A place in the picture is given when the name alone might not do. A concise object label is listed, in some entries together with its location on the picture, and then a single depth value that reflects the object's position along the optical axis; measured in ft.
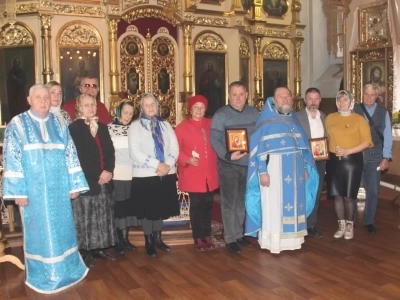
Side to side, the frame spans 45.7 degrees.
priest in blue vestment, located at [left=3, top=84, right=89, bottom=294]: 11.96
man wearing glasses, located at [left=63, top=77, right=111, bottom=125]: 16.98
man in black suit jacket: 16.21
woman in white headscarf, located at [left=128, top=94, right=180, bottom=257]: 14.25
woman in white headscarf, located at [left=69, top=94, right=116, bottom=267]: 13.50
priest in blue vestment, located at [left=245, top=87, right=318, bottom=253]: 14.60
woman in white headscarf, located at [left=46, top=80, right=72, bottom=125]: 14.53
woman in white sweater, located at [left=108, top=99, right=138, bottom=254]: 14.61
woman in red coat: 14.85
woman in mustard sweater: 15.70
